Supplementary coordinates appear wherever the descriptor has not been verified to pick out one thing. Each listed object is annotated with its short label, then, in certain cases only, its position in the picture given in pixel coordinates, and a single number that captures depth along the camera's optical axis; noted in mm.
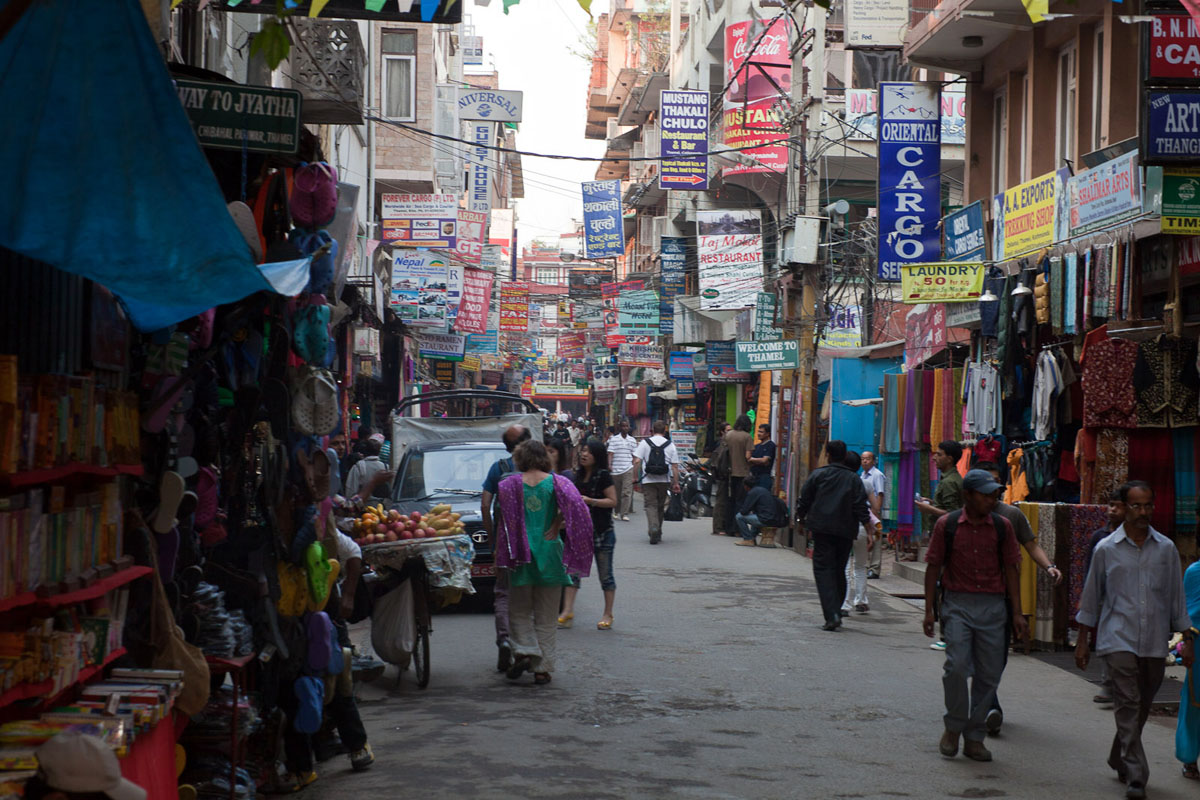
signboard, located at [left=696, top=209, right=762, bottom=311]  30547
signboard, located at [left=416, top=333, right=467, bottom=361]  37812
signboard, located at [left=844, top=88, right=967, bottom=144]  27125
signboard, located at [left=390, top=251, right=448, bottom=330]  31016
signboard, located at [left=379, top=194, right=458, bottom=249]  30281
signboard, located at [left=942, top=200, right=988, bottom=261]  17422
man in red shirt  8000
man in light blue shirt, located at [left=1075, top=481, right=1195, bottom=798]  7406
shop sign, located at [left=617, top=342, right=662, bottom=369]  43844
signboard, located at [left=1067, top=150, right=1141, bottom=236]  12609
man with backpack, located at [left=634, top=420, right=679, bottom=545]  23094
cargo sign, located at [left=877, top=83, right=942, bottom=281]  18391
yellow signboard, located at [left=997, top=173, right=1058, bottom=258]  14953
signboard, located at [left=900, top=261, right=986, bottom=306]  16375
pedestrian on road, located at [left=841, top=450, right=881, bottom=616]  14883
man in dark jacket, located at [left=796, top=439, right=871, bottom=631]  13391
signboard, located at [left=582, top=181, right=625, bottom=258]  40562
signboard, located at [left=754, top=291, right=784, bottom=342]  27609
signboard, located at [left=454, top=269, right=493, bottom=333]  35719
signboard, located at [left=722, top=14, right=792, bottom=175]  31359
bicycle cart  9781
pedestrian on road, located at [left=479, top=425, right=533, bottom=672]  10516
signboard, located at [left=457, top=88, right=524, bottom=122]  44375
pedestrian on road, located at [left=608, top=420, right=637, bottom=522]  26641
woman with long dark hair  13250
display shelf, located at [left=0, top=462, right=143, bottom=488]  4332
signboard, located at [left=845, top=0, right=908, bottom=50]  21078
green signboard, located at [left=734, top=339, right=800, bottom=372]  23969
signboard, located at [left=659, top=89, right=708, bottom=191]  32375
